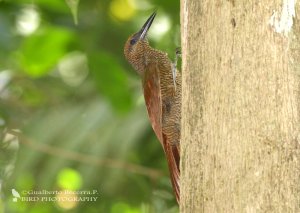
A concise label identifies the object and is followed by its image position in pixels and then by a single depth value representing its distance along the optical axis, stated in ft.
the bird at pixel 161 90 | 21.88
